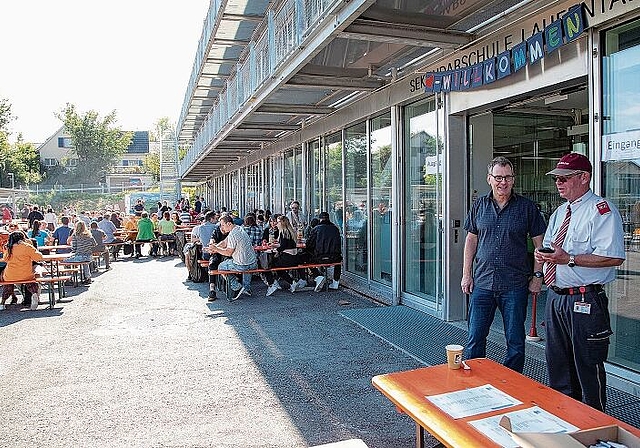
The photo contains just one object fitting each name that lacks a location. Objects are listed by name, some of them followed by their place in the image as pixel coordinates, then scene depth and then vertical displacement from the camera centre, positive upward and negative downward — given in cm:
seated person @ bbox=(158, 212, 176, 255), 1747 -70
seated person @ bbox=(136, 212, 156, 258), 1692 -76
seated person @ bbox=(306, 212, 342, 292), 998 -72
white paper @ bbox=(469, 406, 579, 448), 235 -94
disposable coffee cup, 327 -87
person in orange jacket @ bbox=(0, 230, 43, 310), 881 -78
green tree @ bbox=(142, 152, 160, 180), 7019 +517
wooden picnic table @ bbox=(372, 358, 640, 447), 242 -94
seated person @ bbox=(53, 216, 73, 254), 1324 -63
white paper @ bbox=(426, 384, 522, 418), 265 -94
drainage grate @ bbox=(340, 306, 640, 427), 437 -150
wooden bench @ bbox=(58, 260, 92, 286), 1099 -115
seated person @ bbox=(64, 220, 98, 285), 1123 -69
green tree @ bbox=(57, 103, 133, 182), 6000 +680
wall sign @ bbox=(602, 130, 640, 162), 447 +40
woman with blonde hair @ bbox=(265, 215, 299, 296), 988 -83
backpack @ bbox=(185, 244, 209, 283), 1164 -124
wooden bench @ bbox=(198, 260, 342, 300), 937 -108
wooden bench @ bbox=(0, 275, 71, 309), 877 -112
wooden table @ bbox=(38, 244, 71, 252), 1160 -80
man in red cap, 341 -49
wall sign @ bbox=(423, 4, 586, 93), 478 +136
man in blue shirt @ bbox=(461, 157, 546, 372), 417 -46
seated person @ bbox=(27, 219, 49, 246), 1216 -60
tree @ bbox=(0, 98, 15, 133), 5338 +857
